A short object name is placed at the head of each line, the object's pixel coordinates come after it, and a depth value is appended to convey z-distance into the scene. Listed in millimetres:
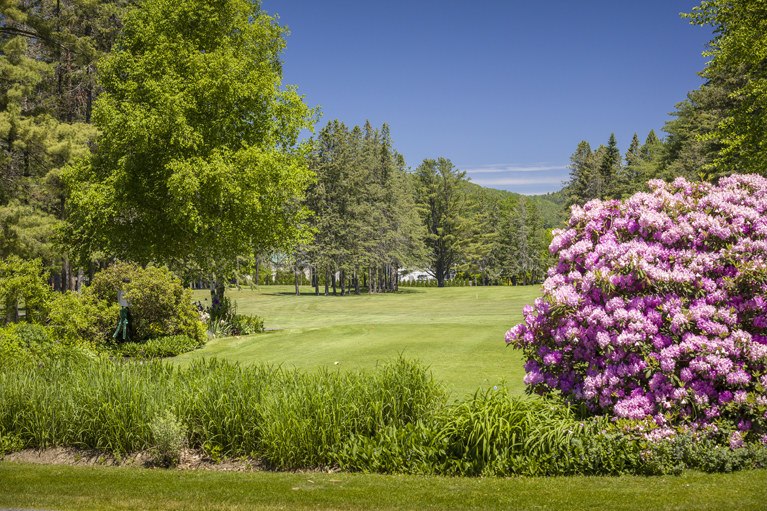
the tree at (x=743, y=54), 17703
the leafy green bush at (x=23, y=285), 16295
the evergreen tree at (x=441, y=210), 77875
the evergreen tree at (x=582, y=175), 72312
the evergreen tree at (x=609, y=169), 69500
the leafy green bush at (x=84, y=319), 17219
